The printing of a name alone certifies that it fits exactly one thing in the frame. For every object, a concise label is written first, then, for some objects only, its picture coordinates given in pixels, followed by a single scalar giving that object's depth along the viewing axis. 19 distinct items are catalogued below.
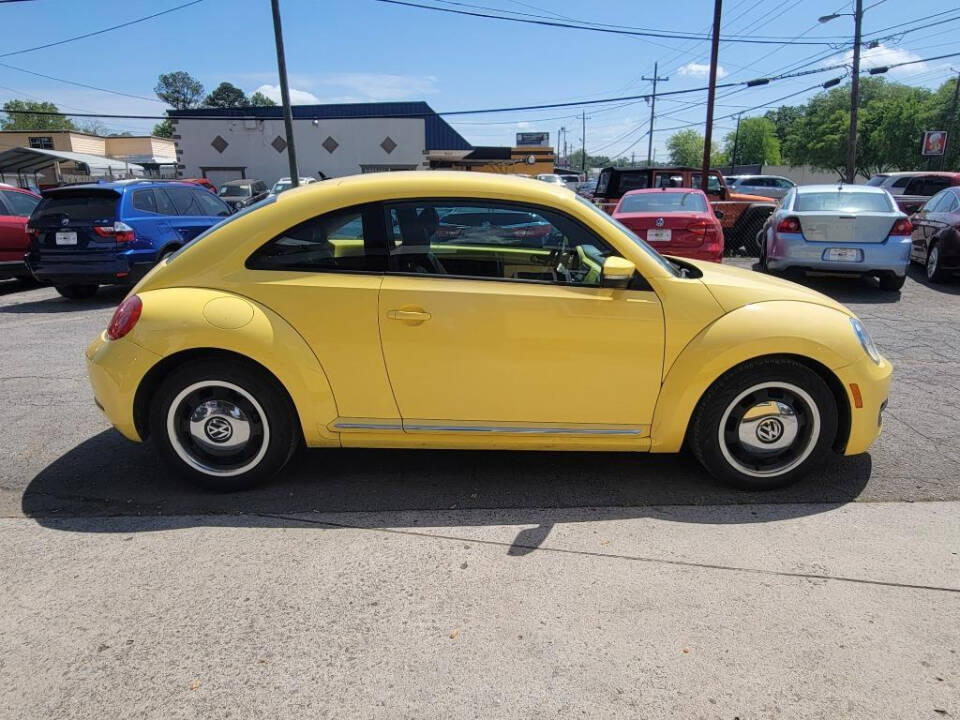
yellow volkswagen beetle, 3.20
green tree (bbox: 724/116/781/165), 107.69
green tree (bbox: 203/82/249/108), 114.62
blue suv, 8.45
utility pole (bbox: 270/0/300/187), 17.83
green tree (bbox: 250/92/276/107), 109.13
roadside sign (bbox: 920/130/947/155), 26.39
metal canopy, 28.17
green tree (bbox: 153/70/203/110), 114.88
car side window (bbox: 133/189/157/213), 8.83
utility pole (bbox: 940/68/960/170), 40.12
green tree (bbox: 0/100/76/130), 94.76
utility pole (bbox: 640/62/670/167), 64.39
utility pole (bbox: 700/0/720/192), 20.38
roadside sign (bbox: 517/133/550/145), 69.75
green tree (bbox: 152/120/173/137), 116.88
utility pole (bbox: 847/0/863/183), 26.95
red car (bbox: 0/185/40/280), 9.78
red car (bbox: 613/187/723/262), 9.16
